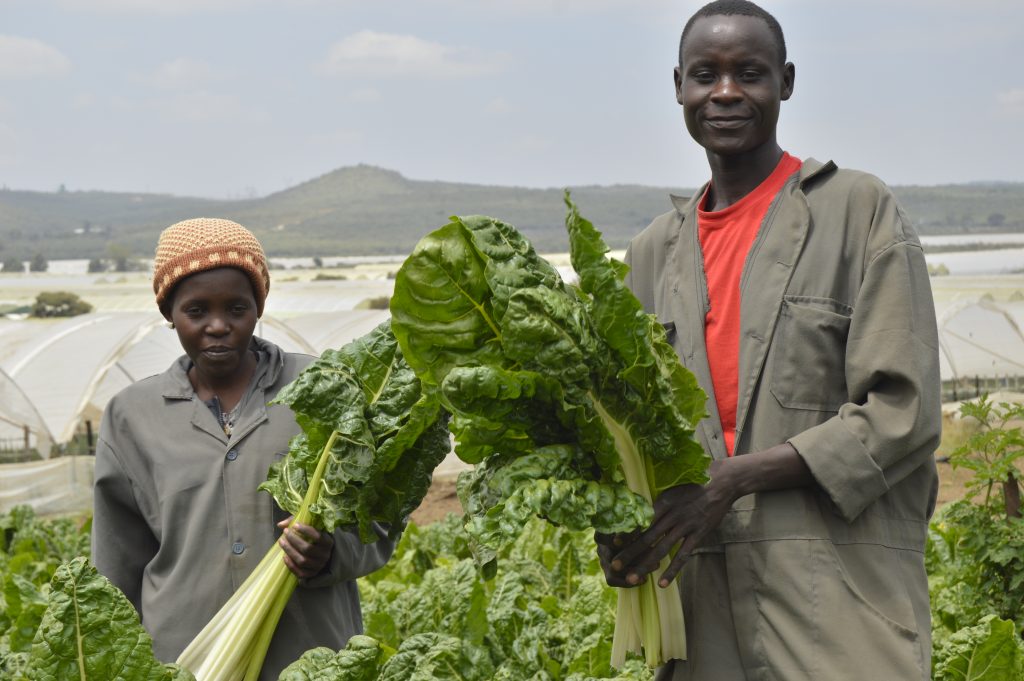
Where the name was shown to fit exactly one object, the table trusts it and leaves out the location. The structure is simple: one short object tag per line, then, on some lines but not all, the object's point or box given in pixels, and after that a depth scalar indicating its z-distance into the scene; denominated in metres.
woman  3.11
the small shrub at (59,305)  48.31
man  2.34
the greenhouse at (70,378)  13.55
